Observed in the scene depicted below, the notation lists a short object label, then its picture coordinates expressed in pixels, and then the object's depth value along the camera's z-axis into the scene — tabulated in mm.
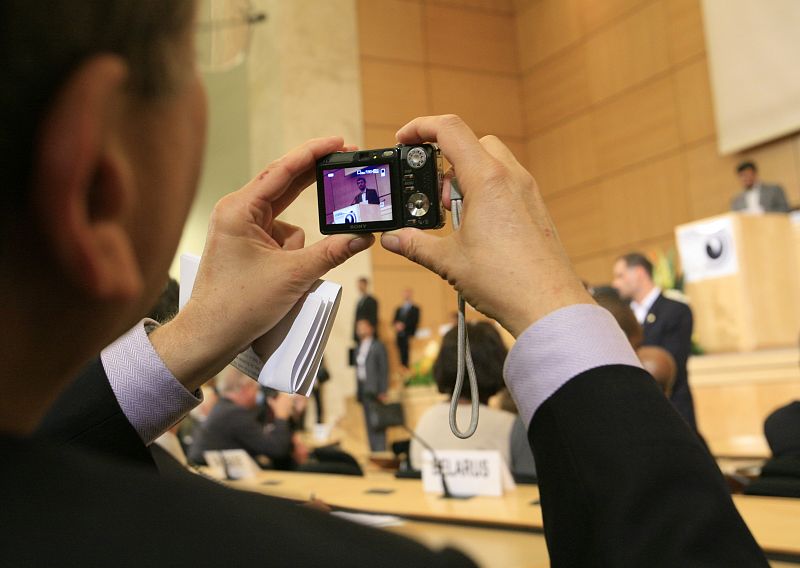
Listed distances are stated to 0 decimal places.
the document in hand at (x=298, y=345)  965
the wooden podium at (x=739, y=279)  6641
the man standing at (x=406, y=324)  10641
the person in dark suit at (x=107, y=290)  281
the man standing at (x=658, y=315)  4875
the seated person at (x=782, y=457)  2141
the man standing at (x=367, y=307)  10109
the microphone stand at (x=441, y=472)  2557
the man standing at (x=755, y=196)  8109
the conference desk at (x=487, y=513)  1654
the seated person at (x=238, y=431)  4828
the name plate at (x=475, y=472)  2486
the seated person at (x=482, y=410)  2943
